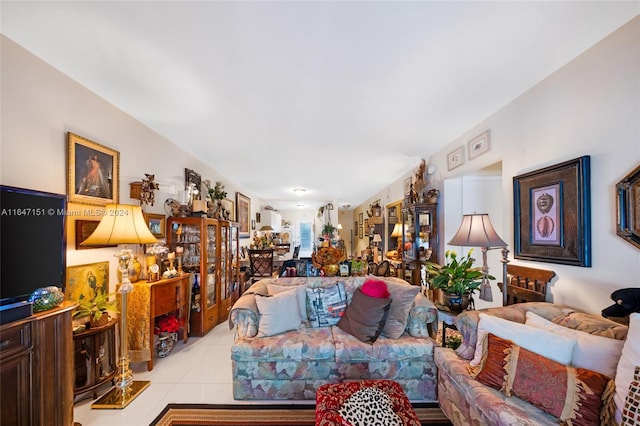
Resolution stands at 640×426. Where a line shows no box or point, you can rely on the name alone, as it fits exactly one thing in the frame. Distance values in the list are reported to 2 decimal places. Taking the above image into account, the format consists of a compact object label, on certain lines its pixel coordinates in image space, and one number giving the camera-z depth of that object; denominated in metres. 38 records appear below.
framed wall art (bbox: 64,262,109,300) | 1.94
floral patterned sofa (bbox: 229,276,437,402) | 2.09
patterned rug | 1.85
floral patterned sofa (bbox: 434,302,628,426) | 1.28
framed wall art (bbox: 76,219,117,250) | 2.00
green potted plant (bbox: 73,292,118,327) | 1.99
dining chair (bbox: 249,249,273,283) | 5.52
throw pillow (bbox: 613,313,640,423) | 1.11
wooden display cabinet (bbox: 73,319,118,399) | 1.95
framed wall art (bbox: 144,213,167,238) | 2.85
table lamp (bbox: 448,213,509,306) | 2.01
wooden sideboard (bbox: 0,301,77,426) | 1.31
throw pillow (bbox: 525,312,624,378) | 1.24
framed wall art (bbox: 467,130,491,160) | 2.68
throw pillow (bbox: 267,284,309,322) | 2.54
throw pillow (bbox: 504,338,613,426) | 1.17
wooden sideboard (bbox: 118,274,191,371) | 2.50
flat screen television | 1.43
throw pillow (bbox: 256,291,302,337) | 2.28
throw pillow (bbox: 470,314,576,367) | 1.37
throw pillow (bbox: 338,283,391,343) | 2.20
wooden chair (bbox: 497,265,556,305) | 1.99
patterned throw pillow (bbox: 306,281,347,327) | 2.52
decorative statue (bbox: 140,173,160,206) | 2.67
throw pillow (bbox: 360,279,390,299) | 2.40
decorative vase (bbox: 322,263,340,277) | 2.98
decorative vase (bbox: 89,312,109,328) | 2.02
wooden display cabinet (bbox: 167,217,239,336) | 3.35
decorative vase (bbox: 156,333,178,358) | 2.77
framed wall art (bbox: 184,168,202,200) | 3.66
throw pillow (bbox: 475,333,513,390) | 1.46
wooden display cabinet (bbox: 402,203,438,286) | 3.74
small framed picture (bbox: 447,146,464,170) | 3.12
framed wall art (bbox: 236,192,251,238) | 6.15
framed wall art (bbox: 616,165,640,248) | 1.41
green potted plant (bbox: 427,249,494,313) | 2.14
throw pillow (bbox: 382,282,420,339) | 2.25
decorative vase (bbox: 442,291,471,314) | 2.16
